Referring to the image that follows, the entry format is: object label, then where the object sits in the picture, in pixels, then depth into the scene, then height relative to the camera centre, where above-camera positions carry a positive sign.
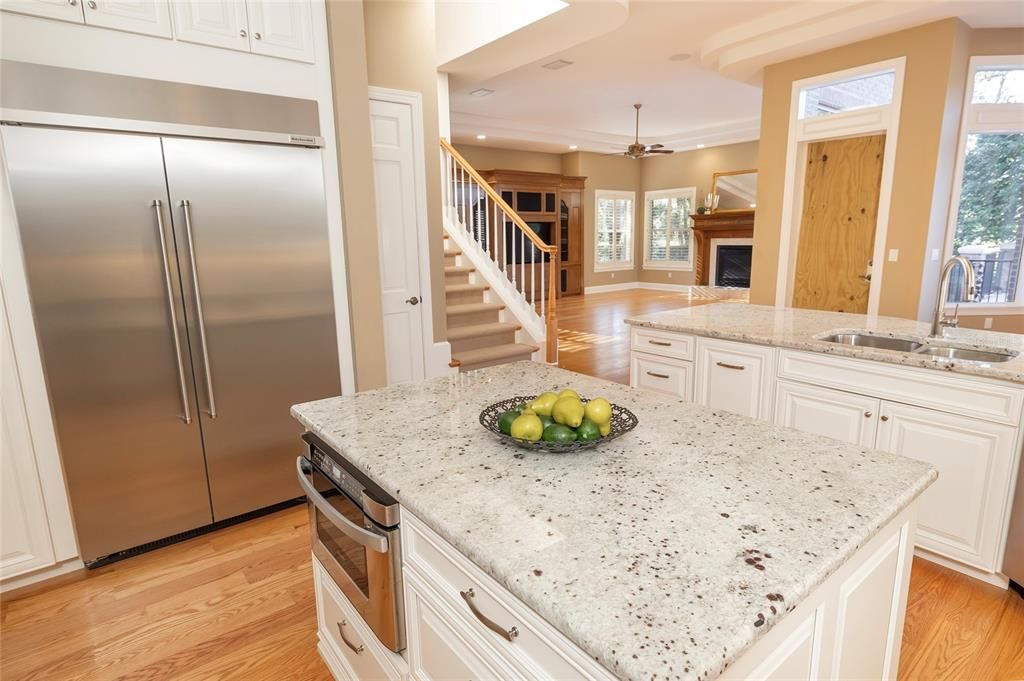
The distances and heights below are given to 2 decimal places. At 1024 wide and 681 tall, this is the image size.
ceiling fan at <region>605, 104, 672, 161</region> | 7.84 +1.49
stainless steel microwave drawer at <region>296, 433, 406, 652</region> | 1.19 -0.67
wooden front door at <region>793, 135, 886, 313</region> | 4.66 +0.21
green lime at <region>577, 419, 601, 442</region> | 1.24 -0.42
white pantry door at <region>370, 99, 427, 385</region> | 3.47 +0.13
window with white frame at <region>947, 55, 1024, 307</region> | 4.54 +0.56
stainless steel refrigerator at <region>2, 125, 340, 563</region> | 2.09 -0.26
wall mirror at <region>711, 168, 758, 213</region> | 10.12 +1.15
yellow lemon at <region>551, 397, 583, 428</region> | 1.24 -0.38
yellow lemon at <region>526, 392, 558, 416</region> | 1.31 -0.38
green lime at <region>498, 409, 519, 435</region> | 1.29 -0.41
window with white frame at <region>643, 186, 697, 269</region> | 11.33 +0.46
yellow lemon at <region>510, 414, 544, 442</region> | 1.23 -0.41
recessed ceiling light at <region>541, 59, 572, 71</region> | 5.54 +1.96
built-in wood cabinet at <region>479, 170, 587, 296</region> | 9.58 +0.80
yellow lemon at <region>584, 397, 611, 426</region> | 1.27 -0.39
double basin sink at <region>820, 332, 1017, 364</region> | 2.28 -0.47
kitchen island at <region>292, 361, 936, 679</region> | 0.73 -0.49
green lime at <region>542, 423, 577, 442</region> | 1.23 -0.43
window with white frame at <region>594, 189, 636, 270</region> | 11.57 +0.45
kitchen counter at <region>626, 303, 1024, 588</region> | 1.99 -0.63
